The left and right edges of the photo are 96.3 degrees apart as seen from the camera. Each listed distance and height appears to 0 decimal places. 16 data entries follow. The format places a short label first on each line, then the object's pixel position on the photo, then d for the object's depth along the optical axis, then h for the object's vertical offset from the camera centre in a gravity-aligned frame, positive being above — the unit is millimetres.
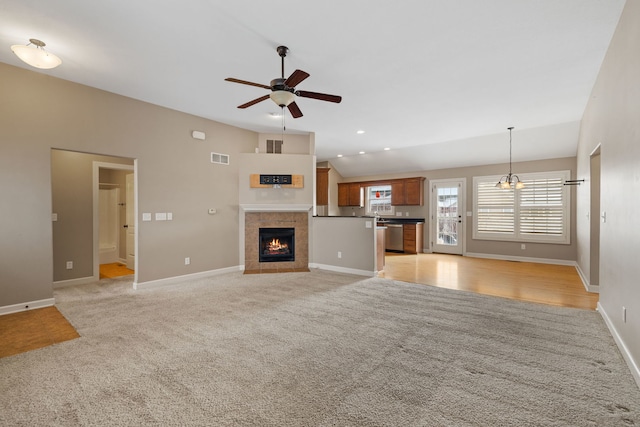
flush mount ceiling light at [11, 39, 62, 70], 2732 +1513
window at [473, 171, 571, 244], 6973 +44
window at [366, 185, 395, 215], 9758 +369
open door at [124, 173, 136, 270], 6195 -223
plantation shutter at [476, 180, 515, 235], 7637 +48
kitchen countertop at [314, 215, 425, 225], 8977 -299
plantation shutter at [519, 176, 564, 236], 6996 +96
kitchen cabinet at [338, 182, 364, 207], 10070 +602
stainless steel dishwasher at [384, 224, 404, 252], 9023 -866
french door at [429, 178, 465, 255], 8398 -154
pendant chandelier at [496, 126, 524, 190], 6531 +701
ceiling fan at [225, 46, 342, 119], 2879 +1272
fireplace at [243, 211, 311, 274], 6148 -600
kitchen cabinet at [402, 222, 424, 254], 8695 -826
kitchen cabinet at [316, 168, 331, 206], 9867 +823
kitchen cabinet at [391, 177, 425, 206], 8969 +615
